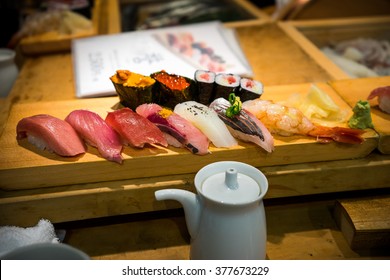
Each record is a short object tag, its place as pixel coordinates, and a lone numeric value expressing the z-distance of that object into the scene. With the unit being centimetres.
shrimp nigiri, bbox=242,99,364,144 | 35
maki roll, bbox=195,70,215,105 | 38
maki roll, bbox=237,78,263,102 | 38
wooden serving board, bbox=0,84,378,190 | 32
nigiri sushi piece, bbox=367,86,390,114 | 39
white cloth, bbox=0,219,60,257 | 30
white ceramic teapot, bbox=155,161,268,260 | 26
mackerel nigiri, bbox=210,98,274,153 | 33
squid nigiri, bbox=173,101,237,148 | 34
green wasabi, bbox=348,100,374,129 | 36
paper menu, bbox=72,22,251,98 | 52
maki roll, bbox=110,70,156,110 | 37
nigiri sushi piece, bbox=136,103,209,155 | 33
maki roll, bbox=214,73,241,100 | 38
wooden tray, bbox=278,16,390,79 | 77
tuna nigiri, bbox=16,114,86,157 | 32
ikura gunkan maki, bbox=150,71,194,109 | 37
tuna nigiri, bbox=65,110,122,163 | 32
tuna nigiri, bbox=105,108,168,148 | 33
